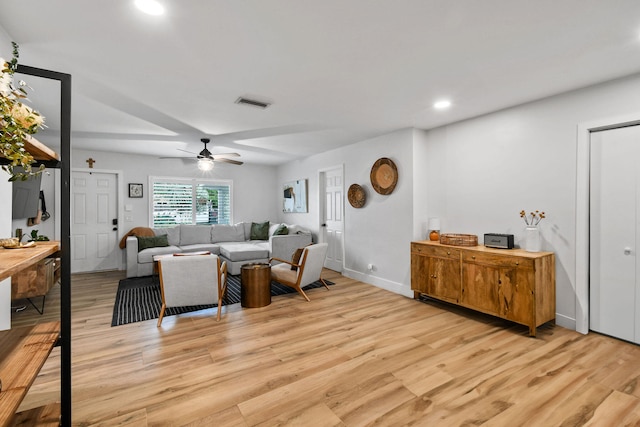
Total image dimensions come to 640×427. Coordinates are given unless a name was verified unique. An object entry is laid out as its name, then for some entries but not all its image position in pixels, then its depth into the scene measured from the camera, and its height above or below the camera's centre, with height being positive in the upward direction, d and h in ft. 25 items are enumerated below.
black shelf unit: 4.36 -0.38
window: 21.49 +0.69
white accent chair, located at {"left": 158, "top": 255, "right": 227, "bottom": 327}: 10.84 -2.52
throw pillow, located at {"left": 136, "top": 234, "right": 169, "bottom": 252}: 18.21 -1.88
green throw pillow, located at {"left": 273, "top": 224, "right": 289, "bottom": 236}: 20.51 -1.34
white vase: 10.61 -0.95
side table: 12.68 -3.11
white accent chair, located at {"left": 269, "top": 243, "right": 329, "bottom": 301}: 13.69 -2.73
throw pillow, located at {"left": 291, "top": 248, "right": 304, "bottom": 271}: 14.20 -2.14
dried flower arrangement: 10.81 -0.19
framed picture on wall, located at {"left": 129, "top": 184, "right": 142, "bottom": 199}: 20.47 +1.33
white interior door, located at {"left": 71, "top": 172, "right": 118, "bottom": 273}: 18.76 -0.67
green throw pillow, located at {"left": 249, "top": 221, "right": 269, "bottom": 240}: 22.59 -1.48
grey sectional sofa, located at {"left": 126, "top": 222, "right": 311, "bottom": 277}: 17.53 -2.23
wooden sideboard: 9.87 -2.46
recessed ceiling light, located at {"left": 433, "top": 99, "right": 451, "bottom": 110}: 11.09 +3.96
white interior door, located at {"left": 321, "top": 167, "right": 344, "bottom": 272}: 19.07 -0.46
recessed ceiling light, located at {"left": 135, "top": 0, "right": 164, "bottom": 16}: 5.72 +3.90
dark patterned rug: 11.72 -3.94
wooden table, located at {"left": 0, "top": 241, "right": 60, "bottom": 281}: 3.07 -0.55
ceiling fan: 15.62 +2.76
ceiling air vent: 10.80 +3.91
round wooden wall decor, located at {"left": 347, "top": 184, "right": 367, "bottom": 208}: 16.84 +0.88
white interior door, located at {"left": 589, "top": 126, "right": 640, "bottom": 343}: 9.09 -0.67
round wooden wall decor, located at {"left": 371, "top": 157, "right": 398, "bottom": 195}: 15.10 +1.82
